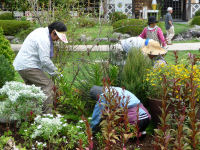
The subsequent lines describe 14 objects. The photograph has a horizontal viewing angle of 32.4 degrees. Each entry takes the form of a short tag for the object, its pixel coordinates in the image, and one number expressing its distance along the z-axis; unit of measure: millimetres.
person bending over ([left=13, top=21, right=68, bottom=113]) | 5164
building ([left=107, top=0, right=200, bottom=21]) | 25906
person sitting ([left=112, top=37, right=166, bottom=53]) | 6132
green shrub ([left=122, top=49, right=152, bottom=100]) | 5309
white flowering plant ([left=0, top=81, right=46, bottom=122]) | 4453
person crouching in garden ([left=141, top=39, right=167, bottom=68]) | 6027
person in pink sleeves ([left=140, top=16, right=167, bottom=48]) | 8250
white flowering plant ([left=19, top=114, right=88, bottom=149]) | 4098
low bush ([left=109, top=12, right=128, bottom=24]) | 21144
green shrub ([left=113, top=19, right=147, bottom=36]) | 15984
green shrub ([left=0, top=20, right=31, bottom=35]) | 17609
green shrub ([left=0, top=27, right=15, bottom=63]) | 7933
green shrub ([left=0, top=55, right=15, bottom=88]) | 5781
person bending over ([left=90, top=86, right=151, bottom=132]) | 4449
